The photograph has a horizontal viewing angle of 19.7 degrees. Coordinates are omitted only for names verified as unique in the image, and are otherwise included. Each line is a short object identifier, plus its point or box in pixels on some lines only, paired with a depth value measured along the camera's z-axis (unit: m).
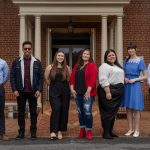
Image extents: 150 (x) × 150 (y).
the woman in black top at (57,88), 8.38
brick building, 12.59
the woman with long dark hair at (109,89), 8.39
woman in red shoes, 8.31
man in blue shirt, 8.40
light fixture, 14.44
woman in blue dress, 8.58
